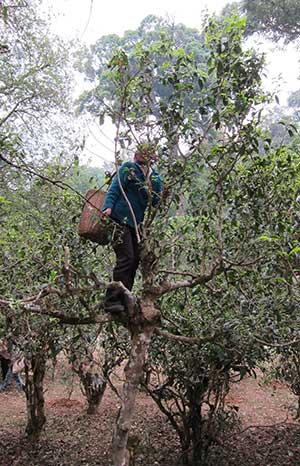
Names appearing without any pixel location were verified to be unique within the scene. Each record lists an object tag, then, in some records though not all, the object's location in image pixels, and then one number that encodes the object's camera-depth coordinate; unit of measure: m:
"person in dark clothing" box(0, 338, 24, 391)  8.39
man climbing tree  2.93
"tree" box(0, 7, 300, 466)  2.85
